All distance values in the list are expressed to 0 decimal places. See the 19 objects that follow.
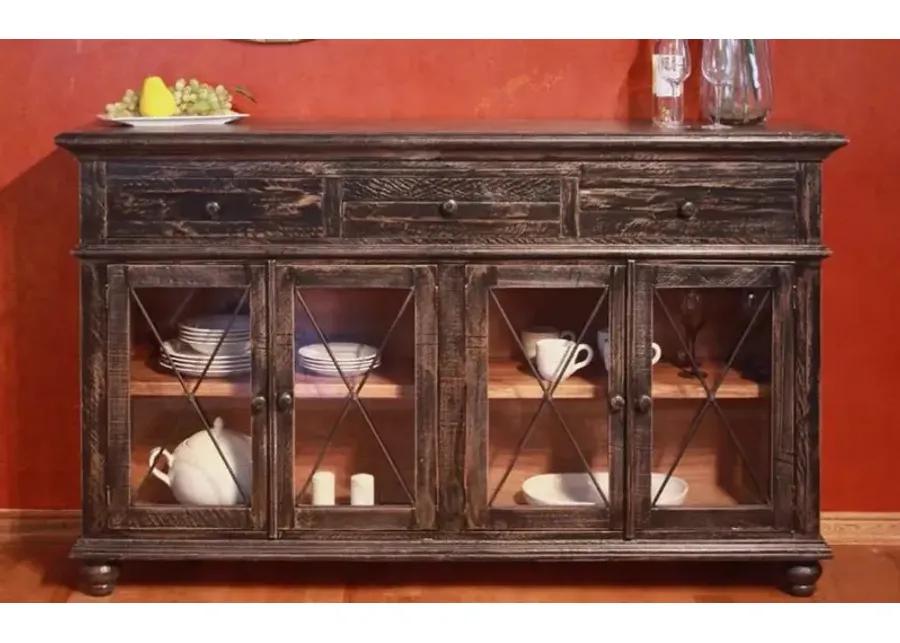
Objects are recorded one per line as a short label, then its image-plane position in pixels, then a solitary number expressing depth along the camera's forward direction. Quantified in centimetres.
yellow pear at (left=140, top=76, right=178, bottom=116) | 318
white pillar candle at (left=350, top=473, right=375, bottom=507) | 311
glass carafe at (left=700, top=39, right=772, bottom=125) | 324
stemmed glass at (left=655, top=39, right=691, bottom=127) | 325
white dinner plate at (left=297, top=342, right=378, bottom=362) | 306
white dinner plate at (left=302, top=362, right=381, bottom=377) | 308
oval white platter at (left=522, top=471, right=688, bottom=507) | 310
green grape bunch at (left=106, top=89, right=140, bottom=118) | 320
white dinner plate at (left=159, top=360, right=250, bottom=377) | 308
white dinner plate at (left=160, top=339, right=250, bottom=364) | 307
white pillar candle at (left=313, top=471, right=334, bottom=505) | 309
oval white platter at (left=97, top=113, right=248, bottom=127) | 317
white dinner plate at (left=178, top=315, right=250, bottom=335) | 306
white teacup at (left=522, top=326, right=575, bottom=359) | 304
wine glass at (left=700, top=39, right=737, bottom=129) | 326
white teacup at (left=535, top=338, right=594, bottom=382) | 306
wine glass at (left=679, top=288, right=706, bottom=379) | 305
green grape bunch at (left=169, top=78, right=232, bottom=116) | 323
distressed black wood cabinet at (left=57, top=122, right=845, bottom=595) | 302
